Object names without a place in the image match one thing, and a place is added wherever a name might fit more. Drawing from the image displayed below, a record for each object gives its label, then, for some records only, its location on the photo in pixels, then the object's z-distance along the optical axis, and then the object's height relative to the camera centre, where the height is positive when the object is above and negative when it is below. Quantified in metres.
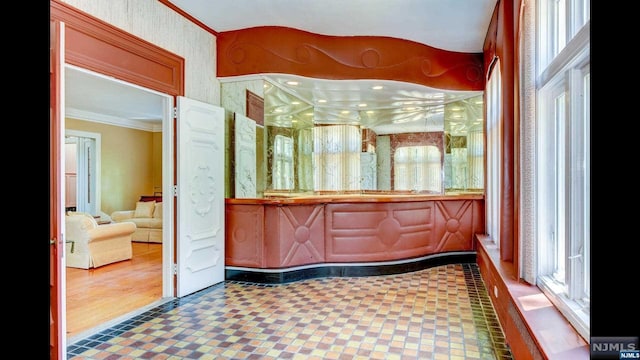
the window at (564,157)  1.69 +0.12
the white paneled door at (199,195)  3.69 -0.16
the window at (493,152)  4.01 +0.33
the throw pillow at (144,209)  7.68 -0.62
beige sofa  7.09 -0.80
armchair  4.97 -0.88
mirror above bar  4.47 +0.66
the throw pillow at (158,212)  7.62 -0.67
